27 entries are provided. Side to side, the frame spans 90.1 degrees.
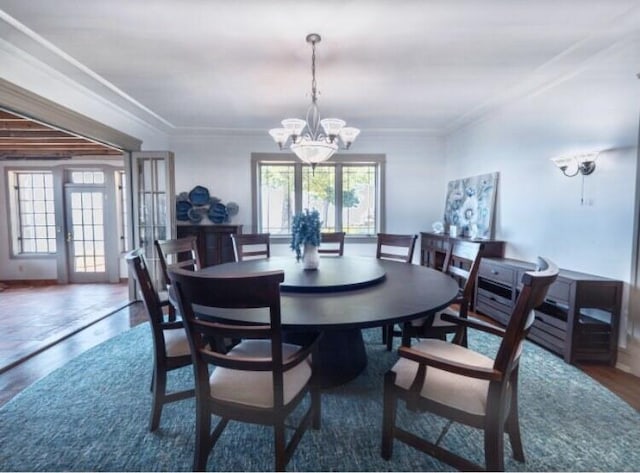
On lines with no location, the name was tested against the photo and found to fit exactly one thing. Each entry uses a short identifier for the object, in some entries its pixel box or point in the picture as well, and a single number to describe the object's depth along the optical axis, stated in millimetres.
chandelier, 2605
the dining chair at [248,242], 3227
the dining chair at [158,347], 1695
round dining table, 1418
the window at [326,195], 5406
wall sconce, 2670
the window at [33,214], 5812
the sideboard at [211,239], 4938
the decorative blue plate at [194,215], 5168
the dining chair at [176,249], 2498
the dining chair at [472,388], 1197
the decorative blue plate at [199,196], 5164
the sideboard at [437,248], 3867
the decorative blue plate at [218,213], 5168
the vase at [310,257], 2447
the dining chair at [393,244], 2907
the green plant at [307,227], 2393
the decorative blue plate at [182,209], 5156
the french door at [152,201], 4215
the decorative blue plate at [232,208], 5293
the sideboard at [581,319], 2475
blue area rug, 1562
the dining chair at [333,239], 3593
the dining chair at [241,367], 1157
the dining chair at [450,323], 2015
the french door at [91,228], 5820
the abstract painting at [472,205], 4074
